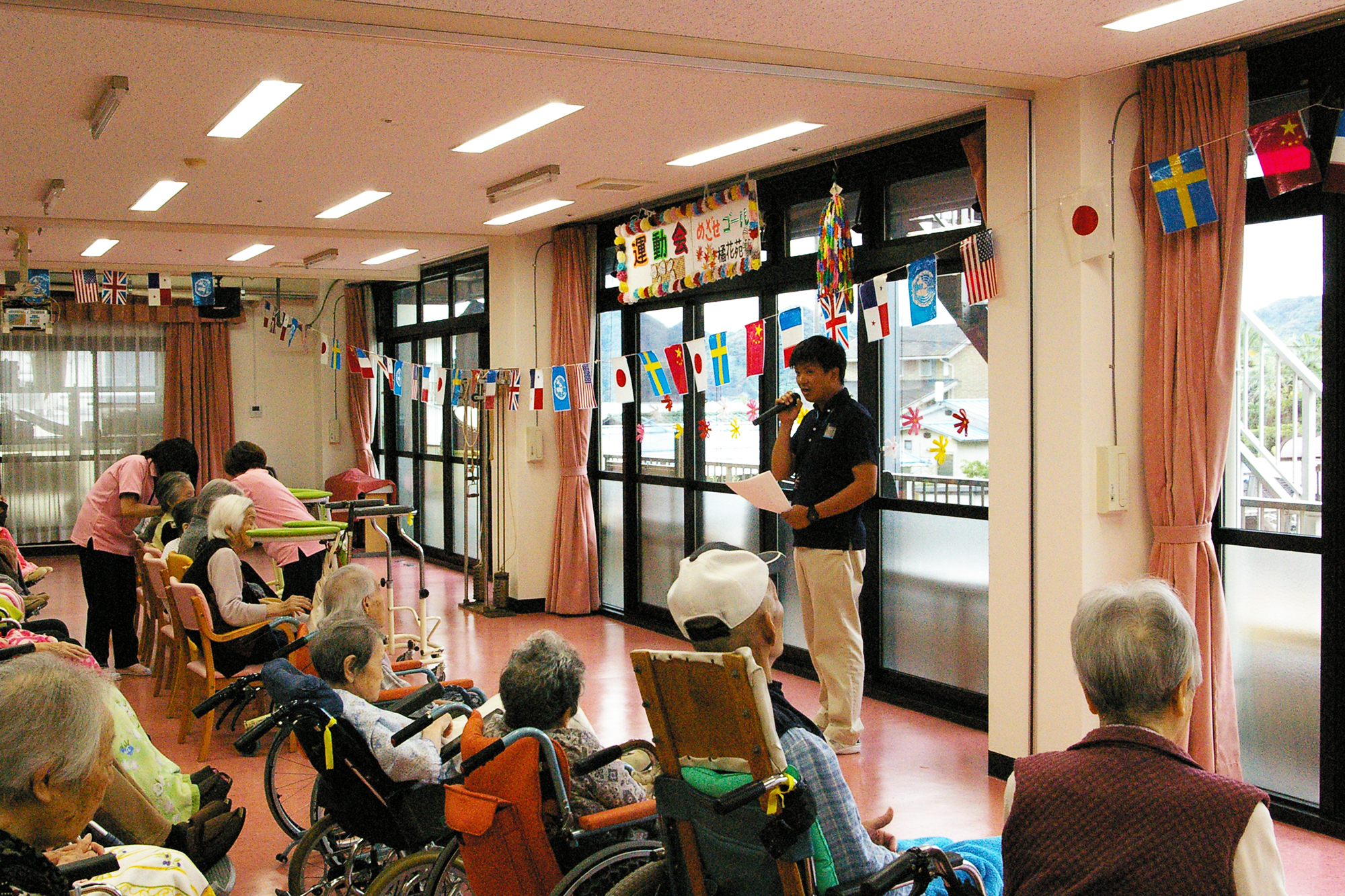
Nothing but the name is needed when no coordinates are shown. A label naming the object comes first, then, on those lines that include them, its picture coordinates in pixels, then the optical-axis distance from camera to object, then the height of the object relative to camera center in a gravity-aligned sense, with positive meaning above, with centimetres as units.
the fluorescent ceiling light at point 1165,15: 333 +117
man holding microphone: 484 -52
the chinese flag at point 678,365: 664 +27
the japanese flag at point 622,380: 746 +21
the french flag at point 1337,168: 346 +72
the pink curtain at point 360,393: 1216 +24
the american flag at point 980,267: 453 +56
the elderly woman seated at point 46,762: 164 -52
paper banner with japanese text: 627 +98
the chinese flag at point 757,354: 596 +30
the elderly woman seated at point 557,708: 253 -68
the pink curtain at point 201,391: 1210 +29
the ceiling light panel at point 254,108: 427 +123
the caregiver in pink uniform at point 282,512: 627 -54
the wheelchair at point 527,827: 233 -86
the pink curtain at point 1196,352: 386 +19
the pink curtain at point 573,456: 812 -31
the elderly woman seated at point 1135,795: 154 -55
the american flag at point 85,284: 913 +109
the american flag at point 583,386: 795 +19
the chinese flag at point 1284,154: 364 +81
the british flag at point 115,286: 901 +106
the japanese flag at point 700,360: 623 +28
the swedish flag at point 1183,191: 386 +74
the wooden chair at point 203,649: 495 -104
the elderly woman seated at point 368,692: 293 -78
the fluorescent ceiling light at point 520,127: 462 +123
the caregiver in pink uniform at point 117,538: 664 -70
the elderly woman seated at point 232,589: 511 -78
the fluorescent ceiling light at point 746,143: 499 +124
